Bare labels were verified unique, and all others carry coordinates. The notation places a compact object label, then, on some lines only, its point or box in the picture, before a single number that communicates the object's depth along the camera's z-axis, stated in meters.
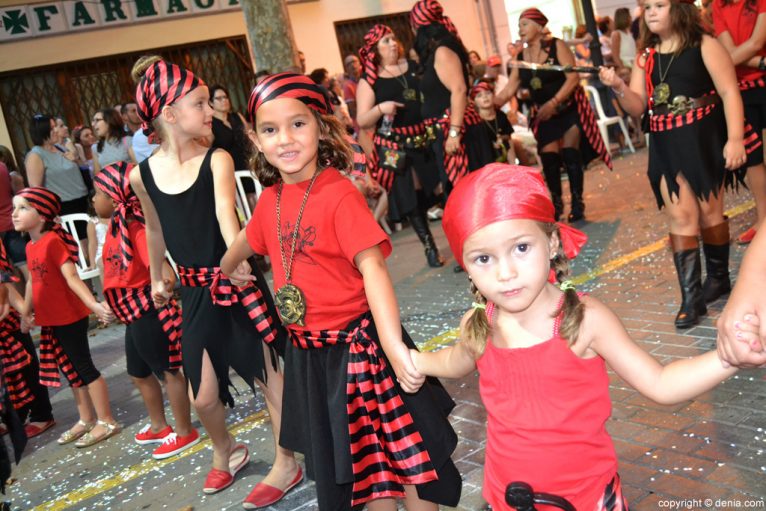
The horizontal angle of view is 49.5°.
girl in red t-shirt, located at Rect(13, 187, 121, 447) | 5.66
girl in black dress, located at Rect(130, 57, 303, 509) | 3.99
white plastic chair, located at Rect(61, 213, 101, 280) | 8.51
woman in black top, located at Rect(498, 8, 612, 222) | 8.29
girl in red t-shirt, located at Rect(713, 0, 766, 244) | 5.67
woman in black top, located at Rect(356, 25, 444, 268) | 8.04
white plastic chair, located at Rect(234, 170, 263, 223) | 9.71
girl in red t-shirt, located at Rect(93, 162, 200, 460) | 5.02
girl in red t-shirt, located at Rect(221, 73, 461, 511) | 3.01
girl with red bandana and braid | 2.25
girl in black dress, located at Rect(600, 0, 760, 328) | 4.76
